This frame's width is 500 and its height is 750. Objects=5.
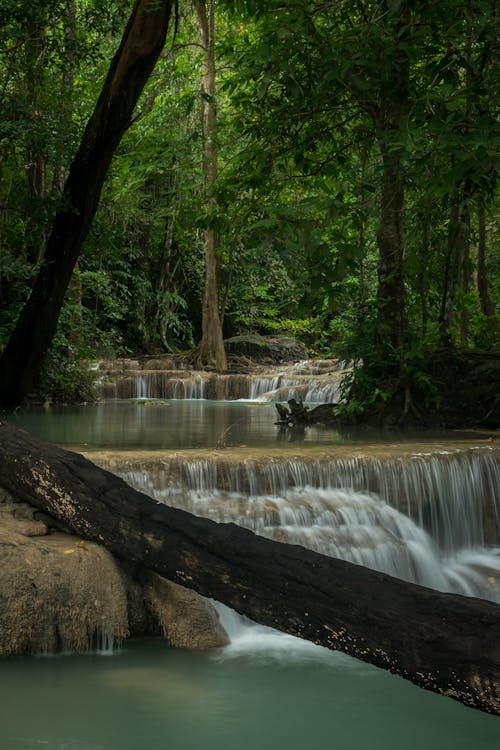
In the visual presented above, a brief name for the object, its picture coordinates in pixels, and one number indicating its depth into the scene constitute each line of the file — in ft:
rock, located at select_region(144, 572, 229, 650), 15.85
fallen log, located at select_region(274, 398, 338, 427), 37.91
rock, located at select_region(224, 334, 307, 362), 84.48
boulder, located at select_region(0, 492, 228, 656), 14.73
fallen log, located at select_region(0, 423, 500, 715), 9.84
